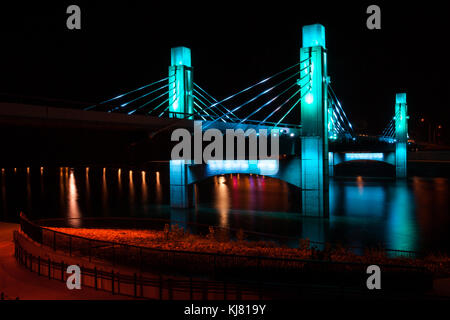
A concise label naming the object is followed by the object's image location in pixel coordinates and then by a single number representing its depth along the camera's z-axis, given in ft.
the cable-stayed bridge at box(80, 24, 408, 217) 88.02
